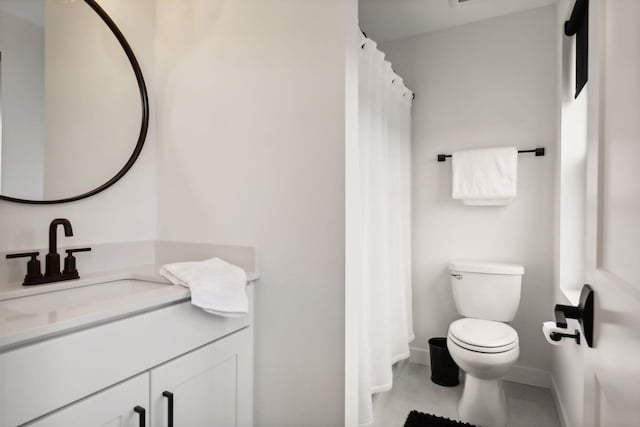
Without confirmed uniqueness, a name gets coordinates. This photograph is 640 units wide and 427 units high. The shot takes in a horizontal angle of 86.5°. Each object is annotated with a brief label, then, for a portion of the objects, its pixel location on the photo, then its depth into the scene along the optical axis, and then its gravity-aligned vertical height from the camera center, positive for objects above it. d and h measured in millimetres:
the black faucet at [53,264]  1168 -194
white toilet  1744 -665
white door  442 -2
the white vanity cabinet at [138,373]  757 -448
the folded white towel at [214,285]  1126 -254
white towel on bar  2176 +239
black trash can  2203 -1023
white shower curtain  1646 -95
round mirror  1188 +430
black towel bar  2180 +393
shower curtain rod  2493 +865
